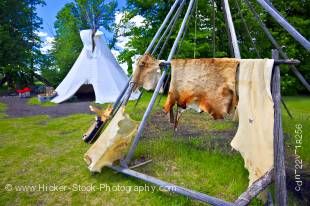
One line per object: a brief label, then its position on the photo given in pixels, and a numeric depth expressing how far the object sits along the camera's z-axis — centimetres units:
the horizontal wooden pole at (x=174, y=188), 329
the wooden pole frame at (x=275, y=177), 302
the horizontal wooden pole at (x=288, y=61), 320
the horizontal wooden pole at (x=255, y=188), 291
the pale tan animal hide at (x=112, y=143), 455
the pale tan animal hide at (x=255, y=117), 324
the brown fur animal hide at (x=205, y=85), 378
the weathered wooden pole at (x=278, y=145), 308
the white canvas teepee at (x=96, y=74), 1391
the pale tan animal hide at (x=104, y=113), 572
